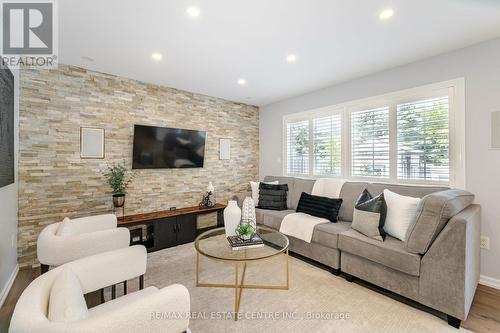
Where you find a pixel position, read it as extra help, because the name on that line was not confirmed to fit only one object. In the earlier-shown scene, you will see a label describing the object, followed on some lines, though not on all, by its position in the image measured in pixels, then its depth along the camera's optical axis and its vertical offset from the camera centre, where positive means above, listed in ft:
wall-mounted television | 11.68 +1.07
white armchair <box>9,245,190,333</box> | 2.85 -2.15
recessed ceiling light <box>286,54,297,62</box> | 9.11 +4.53
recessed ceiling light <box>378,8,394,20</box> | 6.40 +4.47
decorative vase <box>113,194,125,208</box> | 10.32 -1.55
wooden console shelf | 10.86 -3.04
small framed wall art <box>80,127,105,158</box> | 10.23 +1.12
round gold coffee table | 6.54 -2.64
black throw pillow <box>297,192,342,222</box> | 9.97 -1.84
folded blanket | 9.30 -2.53
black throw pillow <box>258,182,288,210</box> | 12.43 -1.67
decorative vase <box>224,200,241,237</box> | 8.20 -1.92
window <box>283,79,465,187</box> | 8.73 +1.38
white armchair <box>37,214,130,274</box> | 6.01 -2.22
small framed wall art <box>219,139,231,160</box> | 15.19 +1.20
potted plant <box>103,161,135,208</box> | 10.36 -0.68
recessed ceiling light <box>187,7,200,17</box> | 6.37 +4.47
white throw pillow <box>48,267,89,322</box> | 3.04 -1.96
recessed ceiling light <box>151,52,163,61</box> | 9.00 +4.51
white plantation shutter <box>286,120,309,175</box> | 14.30 +1.27
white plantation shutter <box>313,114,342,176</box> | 12.52 +1.25
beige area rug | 5.85 -4.14
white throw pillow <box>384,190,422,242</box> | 7.33 -1.60
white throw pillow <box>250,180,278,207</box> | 13.19 -1.46
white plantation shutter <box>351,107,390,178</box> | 10.61 +1.18
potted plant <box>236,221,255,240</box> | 7.48 -2.17
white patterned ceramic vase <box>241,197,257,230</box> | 8.19 -1.68
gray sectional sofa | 5.82 -2.68
